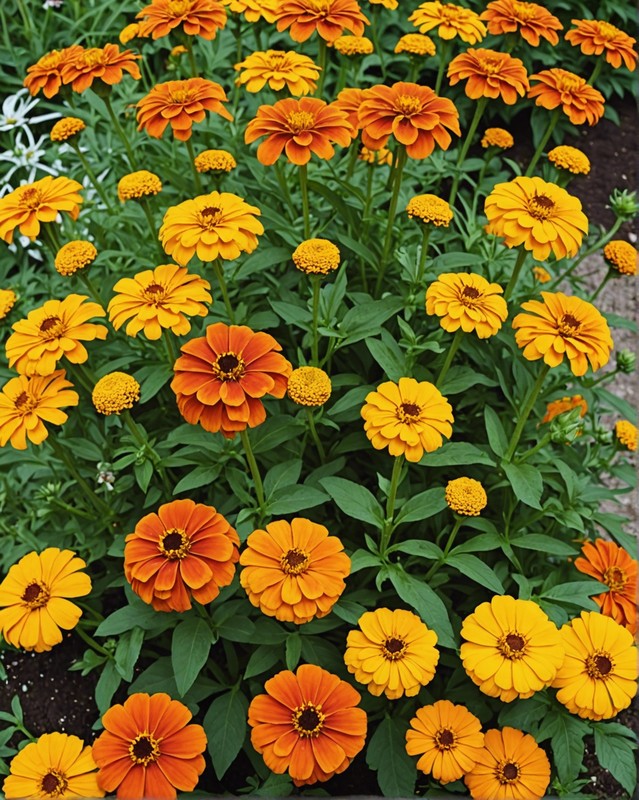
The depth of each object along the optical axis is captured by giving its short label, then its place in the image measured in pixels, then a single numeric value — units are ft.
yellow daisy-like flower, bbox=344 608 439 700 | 1.42
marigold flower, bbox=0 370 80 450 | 1.59
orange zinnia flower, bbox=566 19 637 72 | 2.01
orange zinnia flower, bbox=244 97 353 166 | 1.62
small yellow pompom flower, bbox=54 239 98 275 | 1.69
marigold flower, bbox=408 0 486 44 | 1.97
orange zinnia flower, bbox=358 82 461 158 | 1.65
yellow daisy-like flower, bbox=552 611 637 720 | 1.48
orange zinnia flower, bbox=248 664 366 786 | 1.36
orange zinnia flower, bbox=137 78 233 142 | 1.76
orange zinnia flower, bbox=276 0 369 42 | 1.85
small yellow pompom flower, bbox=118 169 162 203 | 1.83
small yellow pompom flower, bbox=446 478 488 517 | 1.48
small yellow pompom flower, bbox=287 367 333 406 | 1.52
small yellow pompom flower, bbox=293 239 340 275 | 1.56
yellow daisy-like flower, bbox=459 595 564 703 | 1.40
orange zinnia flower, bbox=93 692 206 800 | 1.35
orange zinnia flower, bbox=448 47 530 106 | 1.85
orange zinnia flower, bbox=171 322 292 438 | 1.37
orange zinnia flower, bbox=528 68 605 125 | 1.91
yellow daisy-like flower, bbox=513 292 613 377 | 1.54
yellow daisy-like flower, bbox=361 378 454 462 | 1.44
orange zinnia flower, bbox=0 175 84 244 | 1.72
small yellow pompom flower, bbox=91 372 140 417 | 1.54
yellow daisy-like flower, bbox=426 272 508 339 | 1.55
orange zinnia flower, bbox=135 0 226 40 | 1.89
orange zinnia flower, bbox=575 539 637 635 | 1.79
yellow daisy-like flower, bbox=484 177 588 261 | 1.61
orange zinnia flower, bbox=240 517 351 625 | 1.38
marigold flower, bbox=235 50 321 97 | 1.82
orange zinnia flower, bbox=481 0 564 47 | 1.96
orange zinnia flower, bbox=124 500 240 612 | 1.37
